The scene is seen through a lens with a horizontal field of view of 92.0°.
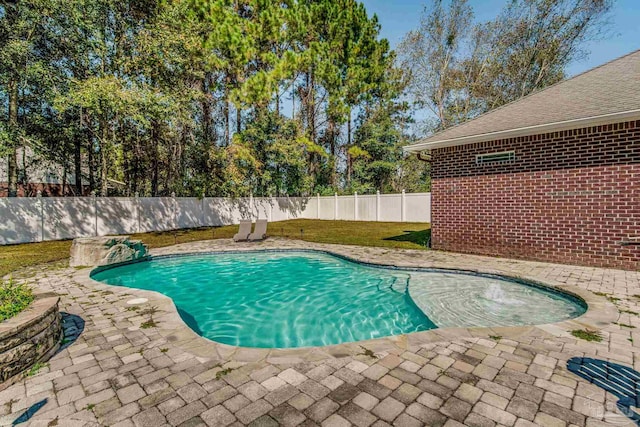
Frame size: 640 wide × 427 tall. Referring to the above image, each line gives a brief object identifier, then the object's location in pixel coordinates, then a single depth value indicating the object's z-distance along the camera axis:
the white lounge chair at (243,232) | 11.72
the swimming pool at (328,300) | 4.65
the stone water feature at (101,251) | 7.51
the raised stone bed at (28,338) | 2.52
